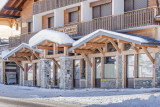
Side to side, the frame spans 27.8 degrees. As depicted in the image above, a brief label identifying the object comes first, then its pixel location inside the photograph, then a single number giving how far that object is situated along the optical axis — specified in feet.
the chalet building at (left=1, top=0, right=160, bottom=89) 65.26
